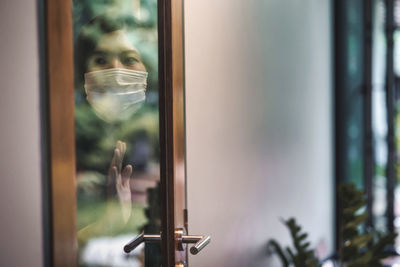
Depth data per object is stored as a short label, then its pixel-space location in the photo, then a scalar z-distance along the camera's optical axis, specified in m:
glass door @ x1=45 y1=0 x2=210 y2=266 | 2.21
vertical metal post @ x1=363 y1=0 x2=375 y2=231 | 5.16
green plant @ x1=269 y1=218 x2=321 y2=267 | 3.29
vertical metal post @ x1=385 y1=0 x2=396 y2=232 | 5.13
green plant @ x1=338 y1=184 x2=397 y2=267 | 3.43
